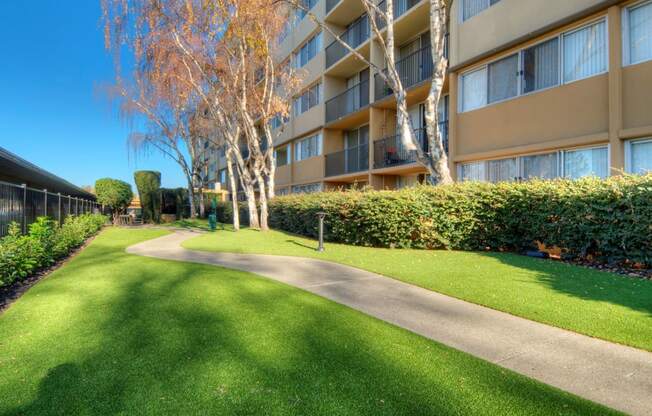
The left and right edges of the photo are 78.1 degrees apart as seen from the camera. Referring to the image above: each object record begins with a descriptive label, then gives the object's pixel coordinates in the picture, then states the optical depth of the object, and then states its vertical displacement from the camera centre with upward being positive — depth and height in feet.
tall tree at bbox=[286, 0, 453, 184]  36.14 +9.70
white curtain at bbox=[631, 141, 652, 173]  28.73 +3.58
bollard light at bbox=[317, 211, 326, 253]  35.58 -2.41
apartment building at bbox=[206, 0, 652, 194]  29.68 +11.11
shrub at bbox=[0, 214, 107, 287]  21.87 -2.45
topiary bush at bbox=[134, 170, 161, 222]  94.58 +4.20
